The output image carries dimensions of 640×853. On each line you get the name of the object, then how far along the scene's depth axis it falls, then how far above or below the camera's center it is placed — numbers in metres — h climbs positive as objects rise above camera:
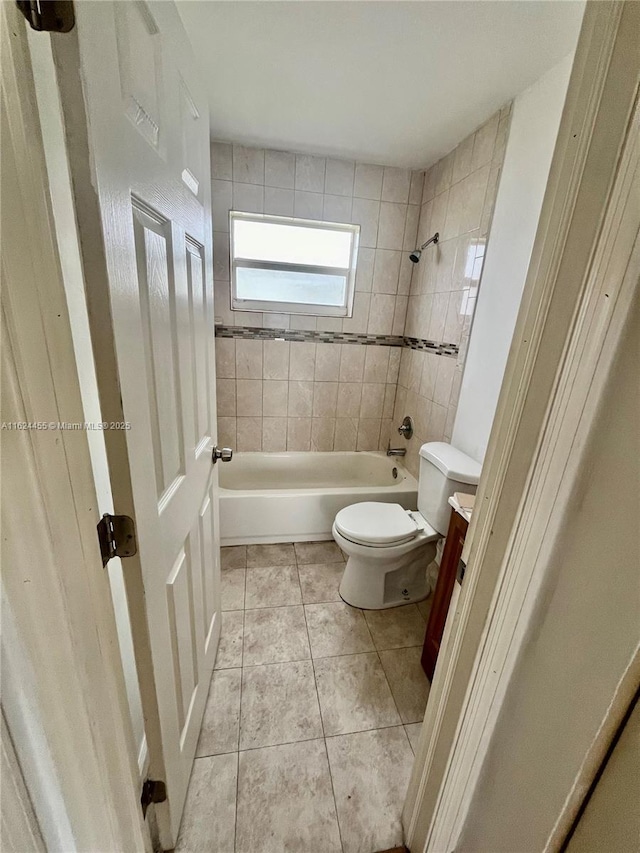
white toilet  1.60 -0.99
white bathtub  2.10 -1.19
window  2.32 +0.28
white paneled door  0.48 -0.01
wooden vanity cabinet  1.23 -0.98
